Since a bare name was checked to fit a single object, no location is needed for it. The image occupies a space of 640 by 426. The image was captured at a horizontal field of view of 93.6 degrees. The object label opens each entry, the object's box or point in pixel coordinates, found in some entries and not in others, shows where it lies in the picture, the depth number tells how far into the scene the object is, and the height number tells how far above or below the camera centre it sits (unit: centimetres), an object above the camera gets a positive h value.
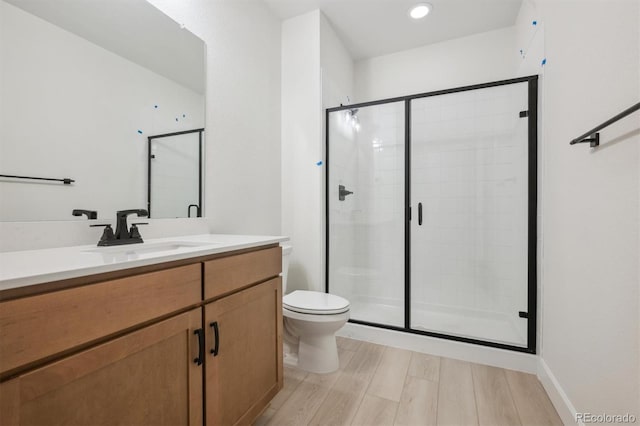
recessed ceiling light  227 +157
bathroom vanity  59 -32
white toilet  173 -68
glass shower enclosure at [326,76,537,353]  199 +1
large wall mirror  99 +41
